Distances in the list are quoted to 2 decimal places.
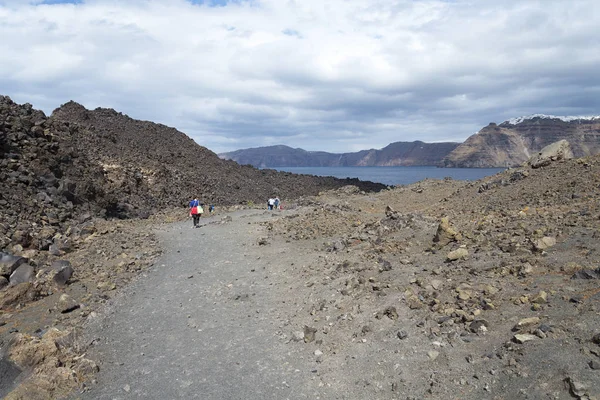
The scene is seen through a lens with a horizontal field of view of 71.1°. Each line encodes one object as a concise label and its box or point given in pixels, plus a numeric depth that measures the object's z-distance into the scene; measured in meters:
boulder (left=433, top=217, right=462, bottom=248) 10.35
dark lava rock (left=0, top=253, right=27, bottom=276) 11.13
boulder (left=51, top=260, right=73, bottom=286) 11.20
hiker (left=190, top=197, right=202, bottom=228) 20.89
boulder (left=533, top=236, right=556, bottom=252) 8.35
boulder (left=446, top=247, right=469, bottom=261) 9.14
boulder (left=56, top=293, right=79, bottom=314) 9.53
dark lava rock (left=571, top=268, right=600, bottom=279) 6.62
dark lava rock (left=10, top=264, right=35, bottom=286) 10.99
